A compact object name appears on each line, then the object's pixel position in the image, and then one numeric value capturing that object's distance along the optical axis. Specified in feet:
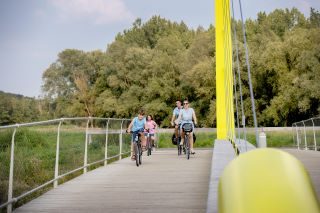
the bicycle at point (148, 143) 49.39
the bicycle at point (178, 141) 44.86
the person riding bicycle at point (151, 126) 54.39
